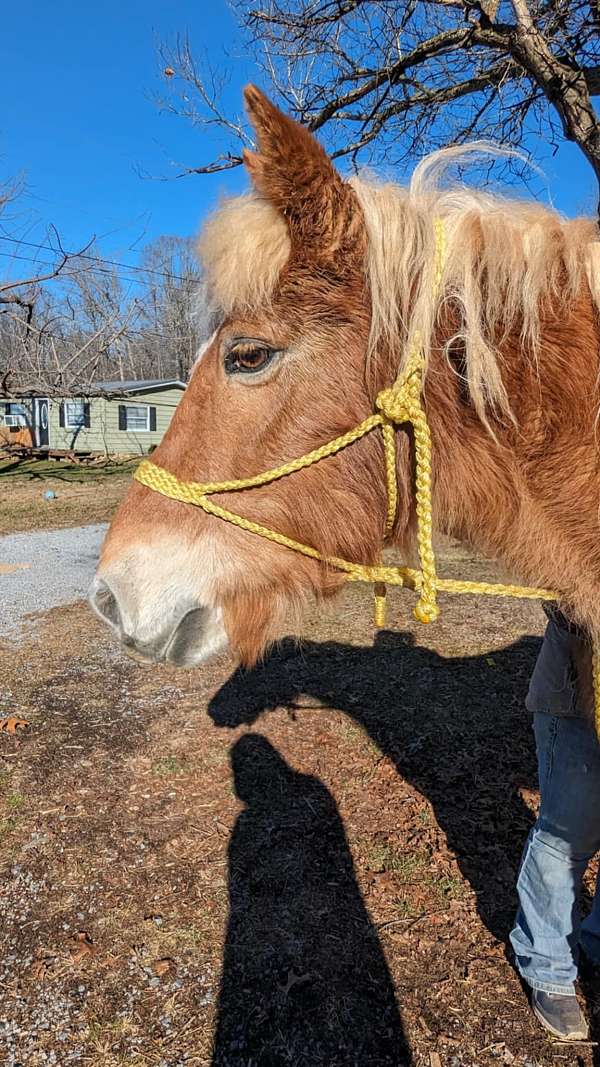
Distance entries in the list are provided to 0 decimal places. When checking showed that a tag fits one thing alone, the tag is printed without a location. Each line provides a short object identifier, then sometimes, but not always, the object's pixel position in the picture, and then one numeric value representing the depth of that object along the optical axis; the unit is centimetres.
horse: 128
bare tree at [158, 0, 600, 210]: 475
